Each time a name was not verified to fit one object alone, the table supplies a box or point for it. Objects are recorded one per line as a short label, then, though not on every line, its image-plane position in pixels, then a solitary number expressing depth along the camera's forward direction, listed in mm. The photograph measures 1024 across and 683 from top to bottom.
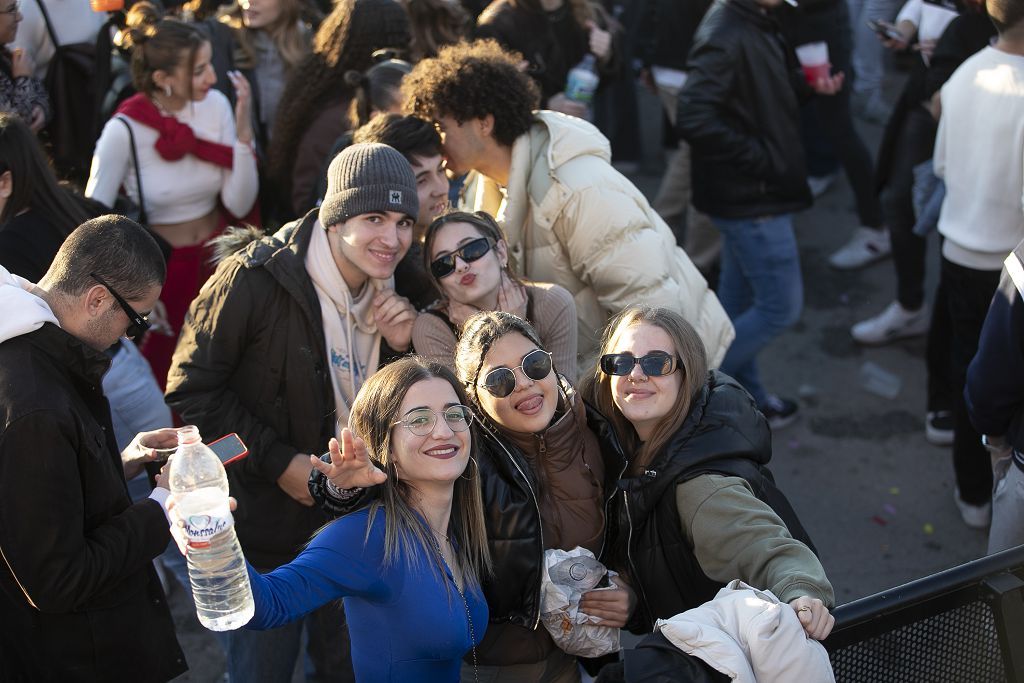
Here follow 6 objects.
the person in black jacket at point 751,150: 5070
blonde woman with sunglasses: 2617
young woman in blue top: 2500
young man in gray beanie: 3184
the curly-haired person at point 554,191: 3680
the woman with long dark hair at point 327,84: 4766
